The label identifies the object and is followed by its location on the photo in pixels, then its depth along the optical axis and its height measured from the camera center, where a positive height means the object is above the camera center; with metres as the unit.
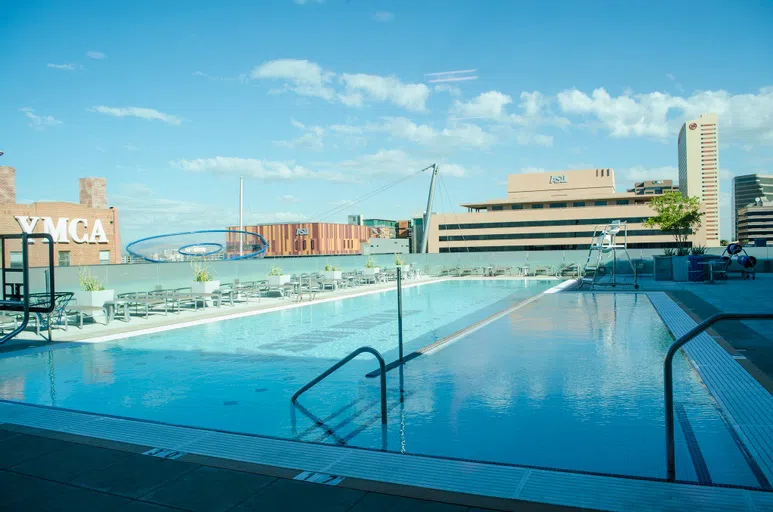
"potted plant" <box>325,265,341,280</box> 21.67 -0.90
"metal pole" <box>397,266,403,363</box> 6.79 -0.71
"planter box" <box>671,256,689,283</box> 20.14 -0.82
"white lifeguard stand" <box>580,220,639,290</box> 18.47 +0.12
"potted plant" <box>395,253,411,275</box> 26.31 -0.75
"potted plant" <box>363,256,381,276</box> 23.33 -0.80
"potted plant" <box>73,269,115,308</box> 12.17 -0.87
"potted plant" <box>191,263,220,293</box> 15.31 -0.83
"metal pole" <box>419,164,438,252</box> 45.86 +4.83
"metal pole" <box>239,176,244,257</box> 33.19 +3.10
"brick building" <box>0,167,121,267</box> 37.44 +2.27
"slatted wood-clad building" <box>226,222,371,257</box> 104.44 +2.54
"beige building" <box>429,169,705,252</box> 95.25 +5.59
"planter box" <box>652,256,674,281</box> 21.30 -0.86
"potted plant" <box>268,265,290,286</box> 18.59 -0.94
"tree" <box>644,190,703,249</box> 32.25 +2.08
